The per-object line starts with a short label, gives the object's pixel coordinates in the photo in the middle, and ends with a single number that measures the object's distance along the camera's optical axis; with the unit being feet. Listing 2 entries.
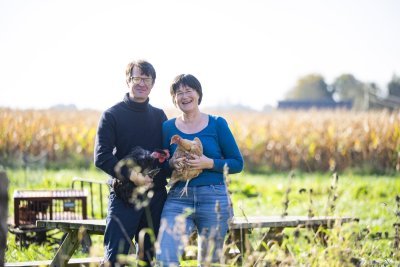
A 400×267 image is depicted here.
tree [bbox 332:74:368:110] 312.58
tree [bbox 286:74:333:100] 312.09
